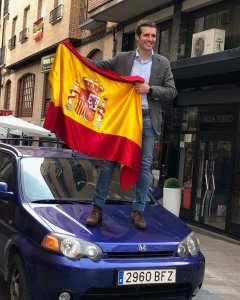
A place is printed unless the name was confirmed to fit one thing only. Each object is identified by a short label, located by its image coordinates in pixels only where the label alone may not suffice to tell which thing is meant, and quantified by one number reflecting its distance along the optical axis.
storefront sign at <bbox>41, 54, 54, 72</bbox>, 15.23
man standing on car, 3.72
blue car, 3.13
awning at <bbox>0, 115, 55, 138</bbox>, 10.06
